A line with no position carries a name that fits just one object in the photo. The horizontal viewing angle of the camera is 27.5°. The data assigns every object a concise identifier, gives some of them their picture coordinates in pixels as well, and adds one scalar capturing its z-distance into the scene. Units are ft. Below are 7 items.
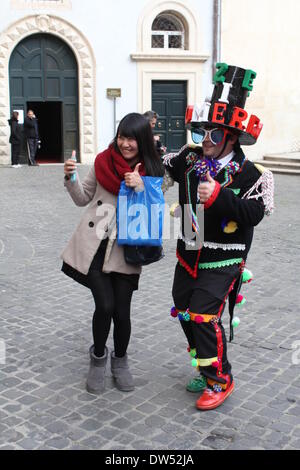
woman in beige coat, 11.81
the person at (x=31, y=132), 59.00
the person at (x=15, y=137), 57.54
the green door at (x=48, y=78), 59.98
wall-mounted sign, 61.31
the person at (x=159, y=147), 12.42
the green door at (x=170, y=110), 63.87
